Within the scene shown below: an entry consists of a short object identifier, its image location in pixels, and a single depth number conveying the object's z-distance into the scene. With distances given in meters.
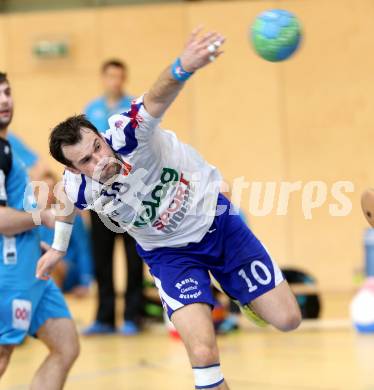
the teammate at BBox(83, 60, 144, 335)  18.75
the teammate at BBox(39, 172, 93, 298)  22.45
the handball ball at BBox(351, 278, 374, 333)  17.75
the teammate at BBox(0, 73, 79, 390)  10.70
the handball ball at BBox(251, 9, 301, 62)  10.18
